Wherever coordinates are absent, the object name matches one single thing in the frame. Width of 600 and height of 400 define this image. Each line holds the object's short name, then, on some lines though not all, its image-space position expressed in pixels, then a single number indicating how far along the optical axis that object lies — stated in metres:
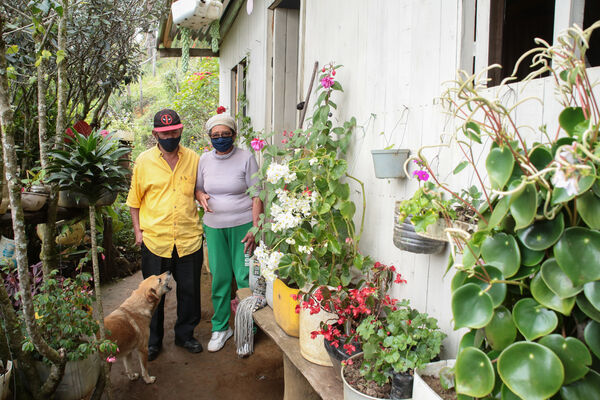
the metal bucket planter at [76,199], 2.56
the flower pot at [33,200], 2.62
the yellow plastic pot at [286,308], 2.63
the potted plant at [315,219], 2.24
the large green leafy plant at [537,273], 0.89
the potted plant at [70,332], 2.43
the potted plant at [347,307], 2.05
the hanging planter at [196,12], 4.32
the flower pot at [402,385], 1.72
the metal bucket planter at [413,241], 1.74
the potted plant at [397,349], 1.72
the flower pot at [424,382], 1.47
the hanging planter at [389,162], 2.03
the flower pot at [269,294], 3.16
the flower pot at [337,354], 2.03
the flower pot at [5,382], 2.14
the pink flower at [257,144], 2.98
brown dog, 3.05
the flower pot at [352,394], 1.74
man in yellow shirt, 3.42
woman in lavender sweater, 3.49
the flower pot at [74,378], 2.49
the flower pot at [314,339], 2.31
